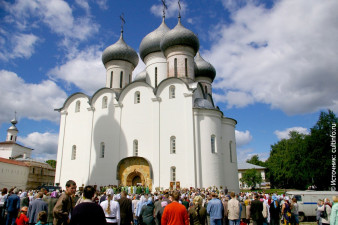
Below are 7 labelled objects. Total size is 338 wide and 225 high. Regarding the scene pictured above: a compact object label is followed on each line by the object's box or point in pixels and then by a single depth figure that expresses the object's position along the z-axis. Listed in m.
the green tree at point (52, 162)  63.31
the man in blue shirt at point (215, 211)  7.22
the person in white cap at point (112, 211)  5.72
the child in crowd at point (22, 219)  6.19
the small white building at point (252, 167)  49.01
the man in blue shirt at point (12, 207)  8.16
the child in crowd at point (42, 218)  4.86
